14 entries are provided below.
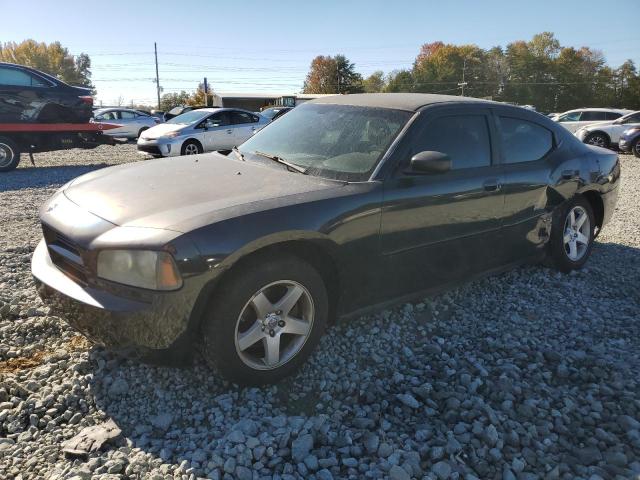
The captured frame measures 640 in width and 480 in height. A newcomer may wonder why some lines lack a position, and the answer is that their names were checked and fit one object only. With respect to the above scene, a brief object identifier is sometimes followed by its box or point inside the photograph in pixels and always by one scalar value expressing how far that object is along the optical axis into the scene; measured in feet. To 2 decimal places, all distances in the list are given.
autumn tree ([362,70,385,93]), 352.46
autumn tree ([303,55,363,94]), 291.58
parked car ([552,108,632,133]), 59.36
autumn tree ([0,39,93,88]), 311.68
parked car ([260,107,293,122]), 68.91
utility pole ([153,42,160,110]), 212.41
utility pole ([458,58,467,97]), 280.76
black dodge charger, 7.92
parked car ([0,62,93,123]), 33.78
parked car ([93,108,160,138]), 65.21
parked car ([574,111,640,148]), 54.80
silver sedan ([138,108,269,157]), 41.75
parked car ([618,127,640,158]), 51.19
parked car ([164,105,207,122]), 77.71
